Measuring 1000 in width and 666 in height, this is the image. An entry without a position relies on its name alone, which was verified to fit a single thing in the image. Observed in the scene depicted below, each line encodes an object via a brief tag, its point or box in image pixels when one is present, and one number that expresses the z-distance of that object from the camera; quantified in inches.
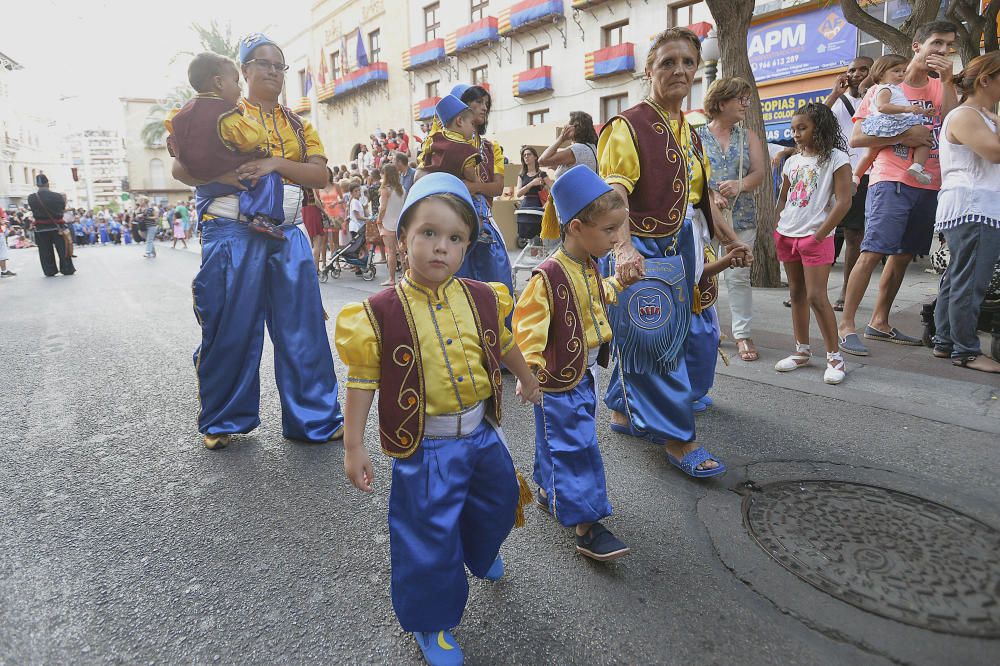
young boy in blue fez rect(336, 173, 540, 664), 72.9
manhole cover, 81.2
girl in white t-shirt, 172.1
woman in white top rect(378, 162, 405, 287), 370.0
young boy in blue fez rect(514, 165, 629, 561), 93.4
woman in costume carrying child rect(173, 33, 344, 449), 137.3
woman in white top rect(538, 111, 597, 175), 240.4
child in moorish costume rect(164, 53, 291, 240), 128.0
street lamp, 396.2
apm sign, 612.7
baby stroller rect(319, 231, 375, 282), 445.7
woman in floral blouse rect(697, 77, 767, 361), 156.1
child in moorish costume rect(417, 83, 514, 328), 182.2
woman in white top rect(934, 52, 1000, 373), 164.6
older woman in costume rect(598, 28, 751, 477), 116.1
